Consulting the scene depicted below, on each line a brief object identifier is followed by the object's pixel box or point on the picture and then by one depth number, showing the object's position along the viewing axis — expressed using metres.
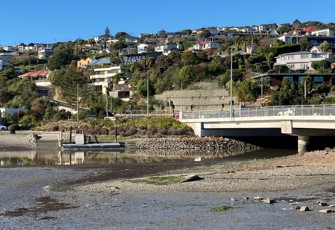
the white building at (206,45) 172.10
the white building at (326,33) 191.62
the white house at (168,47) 183.79
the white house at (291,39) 162.80
